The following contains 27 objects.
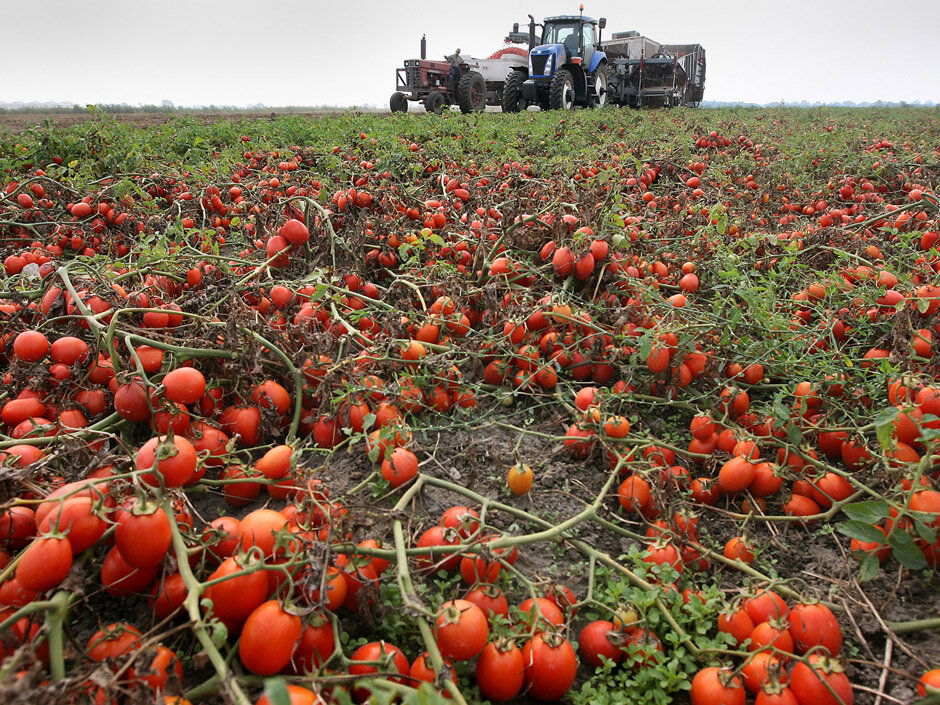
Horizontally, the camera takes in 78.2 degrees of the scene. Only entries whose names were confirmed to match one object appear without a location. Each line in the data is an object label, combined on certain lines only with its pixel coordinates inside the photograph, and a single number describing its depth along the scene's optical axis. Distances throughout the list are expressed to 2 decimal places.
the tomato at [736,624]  1.46
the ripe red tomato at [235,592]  1.22
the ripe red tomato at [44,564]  1.10
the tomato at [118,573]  1.29
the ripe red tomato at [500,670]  1.31
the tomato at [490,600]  1.42
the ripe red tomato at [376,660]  1.19
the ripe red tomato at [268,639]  1.16
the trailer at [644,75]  20.48
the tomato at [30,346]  2.04
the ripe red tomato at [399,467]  1.79
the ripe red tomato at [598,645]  1.46
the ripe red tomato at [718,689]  1.29
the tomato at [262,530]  1.34
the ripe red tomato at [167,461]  1.36
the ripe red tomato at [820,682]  1.25
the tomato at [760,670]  1.27
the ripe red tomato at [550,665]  1.33
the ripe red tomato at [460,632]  1.27
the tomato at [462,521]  1.54
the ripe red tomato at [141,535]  1.19
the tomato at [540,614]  1.36
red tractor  17.06
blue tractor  16.34
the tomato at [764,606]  1.48
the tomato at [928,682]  1.19
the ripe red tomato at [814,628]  1.39
